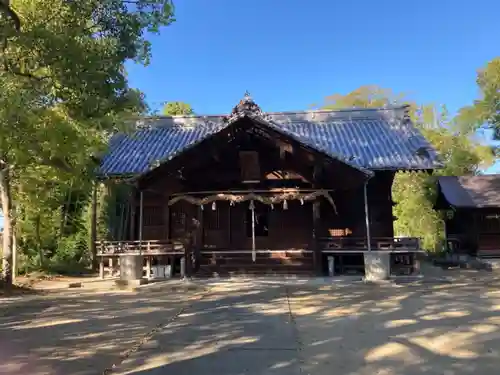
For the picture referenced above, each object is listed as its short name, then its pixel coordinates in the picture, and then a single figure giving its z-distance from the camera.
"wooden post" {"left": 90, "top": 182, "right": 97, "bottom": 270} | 18.02
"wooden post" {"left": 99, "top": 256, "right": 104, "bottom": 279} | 15.05
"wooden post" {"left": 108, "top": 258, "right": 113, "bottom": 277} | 15.66
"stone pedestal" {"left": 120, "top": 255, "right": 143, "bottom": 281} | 12.67
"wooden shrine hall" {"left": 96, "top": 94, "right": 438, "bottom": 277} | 13.41
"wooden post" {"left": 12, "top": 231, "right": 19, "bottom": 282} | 14.73
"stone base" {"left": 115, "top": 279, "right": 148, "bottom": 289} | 12.20
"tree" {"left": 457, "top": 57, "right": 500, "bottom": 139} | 23.62
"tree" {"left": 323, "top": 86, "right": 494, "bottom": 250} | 24.50
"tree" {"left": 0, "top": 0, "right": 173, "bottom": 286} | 8.32
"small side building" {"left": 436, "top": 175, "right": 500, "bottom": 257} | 20.19
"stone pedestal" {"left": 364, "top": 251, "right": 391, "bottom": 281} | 12.09
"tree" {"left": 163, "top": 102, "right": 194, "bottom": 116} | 39.12
